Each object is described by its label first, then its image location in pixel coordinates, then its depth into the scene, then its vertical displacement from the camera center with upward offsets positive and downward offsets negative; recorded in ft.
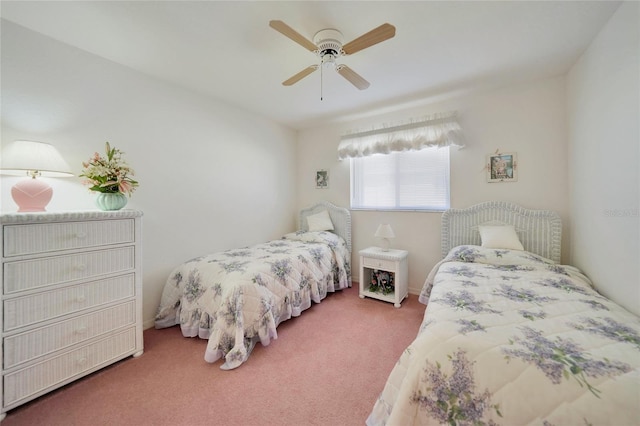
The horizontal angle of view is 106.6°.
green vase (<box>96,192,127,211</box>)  6.18 +0.33
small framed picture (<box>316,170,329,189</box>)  12.93 +1.82
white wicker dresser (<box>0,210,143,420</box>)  4.65 -1.87
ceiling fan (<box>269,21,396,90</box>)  4.73 +3.69
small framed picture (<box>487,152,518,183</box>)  8.64 +1.64
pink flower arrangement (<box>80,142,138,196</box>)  6.11 +0.99
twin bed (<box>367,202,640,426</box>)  2.67 -1.92
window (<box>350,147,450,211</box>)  10.05 +1.44
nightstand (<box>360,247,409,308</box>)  9.36 -2.69
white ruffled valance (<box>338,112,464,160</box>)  9.21 +3.20
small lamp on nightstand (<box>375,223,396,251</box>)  9.86 -0.84
